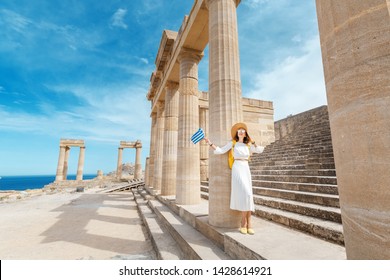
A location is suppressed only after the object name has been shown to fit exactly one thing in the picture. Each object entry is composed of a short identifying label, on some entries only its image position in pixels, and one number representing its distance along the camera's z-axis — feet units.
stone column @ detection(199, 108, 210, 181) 45.28
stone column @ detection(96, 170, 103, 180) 131.34
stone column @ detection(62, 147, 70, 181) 123.56
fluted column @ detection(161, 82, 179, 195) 33.27
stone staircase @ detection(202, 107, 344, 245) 11.80
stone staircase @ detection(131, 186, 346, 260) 8.98
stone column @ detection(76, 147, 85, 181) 119.95
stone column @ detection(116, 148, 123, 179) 125.91
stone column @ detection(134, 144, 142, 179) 122.83
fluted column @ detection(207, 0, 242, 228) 14.29
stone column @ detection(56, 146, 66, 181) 116.88
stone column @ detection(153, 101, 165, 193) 42.09
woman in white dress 12.00
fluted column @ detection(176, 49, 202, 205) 23.99
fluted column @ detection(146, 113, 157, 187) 53.88
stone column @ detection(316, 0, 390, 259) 4.56
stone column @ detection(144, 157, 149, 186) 57.49
